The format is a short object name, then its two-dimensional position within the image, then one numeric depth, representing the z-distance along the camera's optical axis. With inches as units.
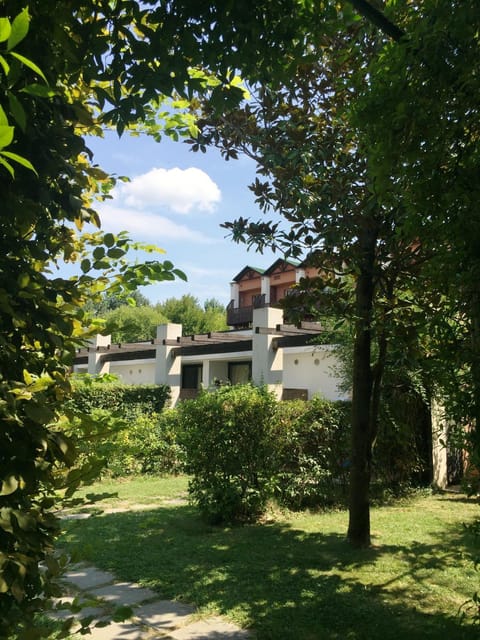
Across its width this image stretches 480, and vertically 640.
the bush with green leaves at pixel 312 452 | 325.7
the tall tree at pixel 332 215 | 206.5
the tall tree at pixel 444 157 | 94.3
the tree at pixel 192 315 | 2321.6
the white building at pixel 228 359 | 742.5
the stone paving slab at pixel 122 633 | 147.6
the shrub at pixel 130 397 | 612.4
